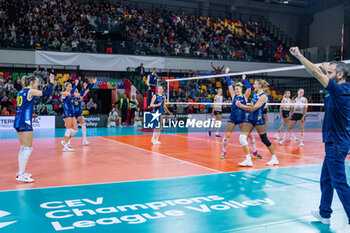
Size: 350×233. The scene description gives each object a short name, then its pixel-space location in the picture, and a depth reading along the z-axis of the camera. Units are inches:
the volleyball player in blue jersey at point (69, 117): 405.4
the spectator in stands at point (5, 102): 702.5
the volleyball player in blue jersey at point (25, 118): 247.9
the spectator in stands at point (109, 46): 879.1
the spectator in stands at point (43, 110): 714.8
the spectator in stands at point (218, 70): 952.5
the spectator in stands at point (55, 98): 753.0
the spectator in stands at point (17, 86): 746.8
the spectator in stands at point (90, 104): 778.8
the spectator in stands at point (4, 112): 690.8
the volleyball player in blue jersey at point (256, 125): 310.5
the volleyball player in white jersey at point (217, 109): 560.1
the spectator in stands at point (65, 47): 828.2
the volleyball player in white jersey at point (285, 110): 527.4
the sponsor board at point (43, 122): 685.3
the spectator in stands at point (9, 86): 724.2
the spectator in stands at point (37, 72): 759.2
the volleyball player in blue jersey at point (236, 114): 346.3
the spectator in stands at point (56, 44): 823.6
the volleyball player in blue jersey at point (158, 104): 470.9
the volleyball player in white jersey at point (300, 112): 477.9
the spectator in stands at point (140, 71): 842.8
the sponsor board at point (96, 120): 751.0
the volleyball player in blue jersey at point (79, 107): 423.4
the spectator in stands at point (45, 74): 773.9
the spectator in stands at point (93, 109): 778.9
